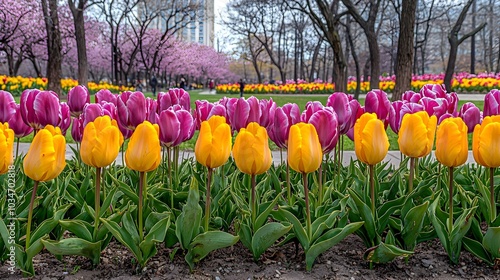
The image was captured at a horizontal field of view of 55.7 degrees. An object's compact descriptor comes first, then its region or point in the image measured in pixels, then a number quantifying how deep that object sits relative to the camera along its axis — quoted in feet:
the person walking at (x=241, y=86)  89.37
